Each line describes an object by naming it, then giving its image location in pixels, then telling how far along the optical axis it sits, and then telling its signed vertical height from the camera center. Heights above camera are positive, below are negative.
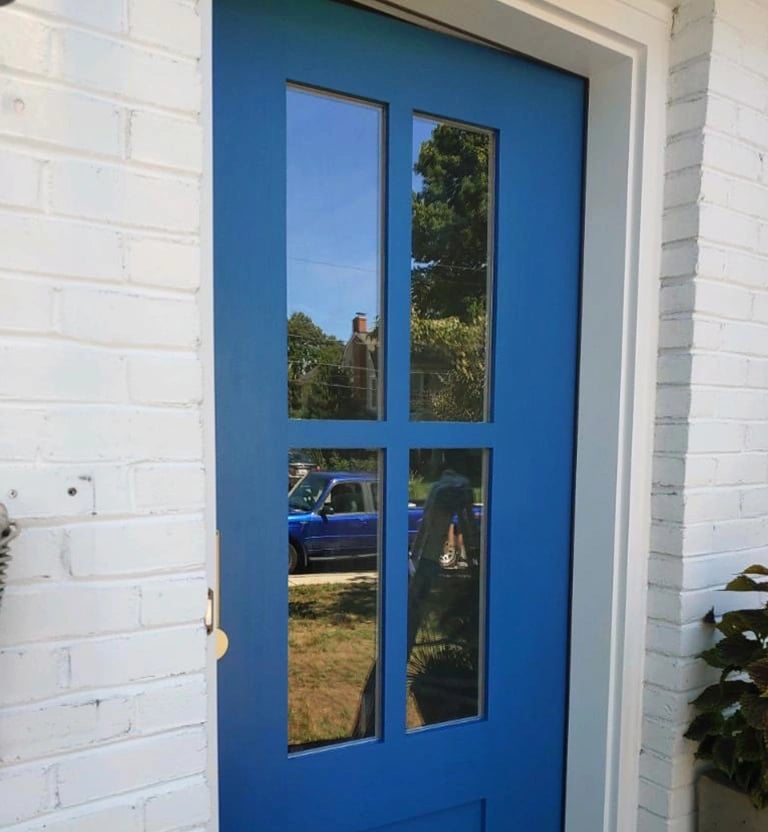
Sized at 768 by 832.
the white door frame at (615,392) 1.48 -0.01
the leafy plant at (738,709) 1.36 -0.68
